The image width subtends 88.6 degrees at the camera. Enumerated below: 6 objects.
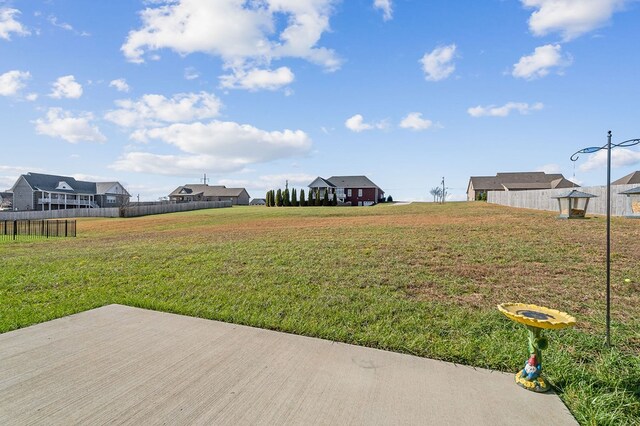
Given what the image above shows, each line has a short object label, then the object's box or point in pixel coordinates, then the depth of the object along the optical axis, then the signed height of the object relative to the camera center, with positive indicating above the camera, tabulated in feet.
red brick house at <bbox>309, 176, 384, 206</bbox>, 194.29 +11.37
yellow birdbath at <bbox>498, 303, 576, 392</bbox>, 8.72 -3.71
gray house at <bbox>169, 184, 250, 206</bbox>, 254.68 +9.81
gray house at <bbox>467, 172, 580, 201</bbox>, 171.73 +15.49
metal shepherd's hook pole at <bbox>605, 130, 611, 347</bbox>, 10.71 -1.01
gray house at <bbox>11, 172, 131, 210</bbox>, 164.86 +6.71
